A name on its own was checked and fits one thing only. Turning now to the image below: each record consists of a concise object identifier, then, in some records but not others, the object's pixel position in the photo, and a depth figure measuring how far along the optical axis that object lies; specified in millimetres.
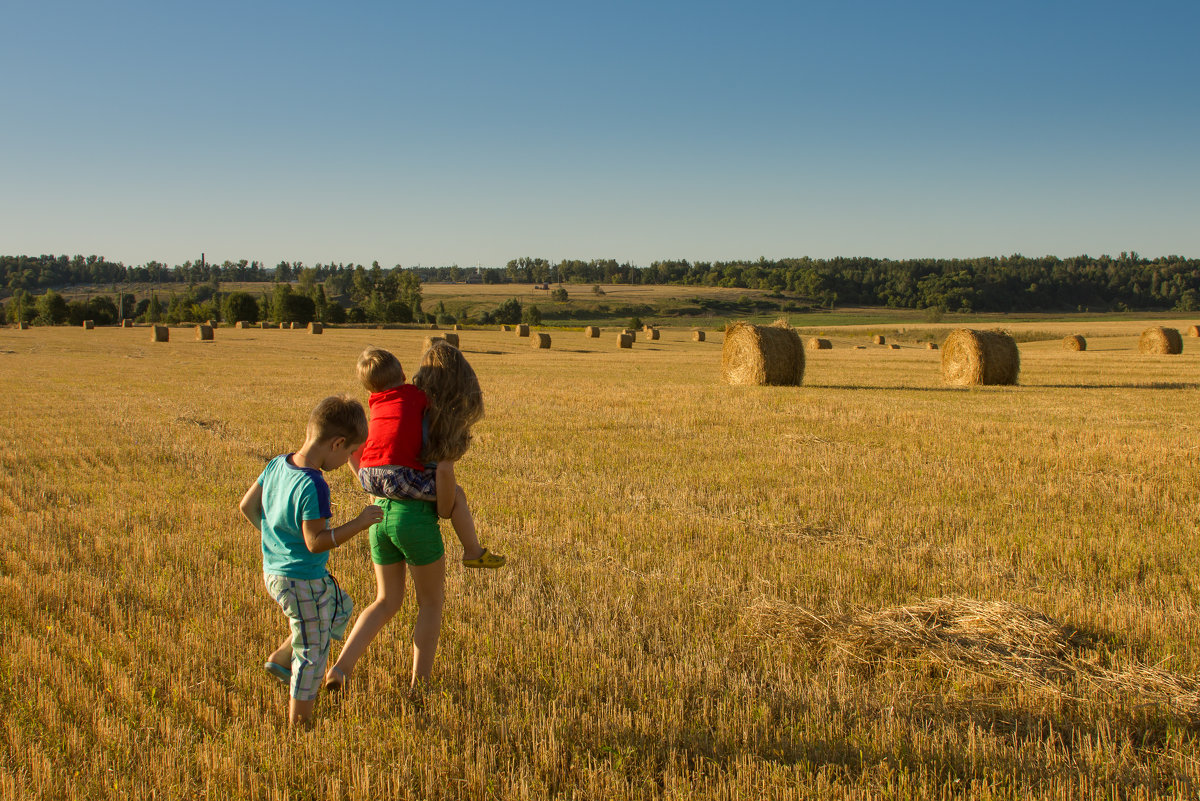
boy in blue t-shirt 4070
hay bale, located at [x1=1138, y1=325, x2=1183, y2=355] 40062
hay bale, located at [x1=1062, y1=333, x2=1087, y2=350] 46438
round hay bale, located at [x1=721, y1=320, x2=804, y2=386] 24078
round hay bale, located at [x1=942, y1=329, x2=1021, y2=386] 25125
